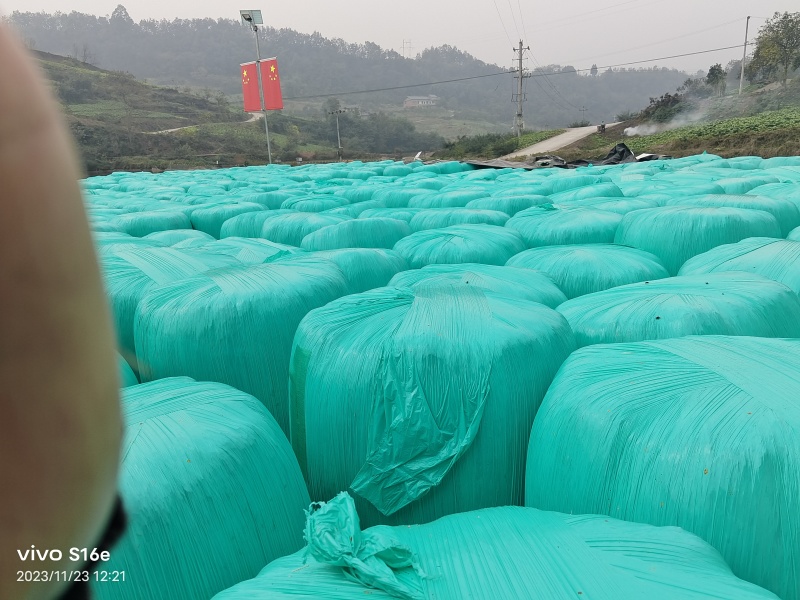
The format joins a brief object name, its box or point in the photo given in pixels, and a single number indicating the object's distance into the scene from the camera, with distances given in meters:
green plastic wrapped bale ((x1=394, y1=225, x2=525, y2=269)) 2.91
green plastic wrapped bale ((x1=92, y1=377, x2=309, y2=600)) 1.14
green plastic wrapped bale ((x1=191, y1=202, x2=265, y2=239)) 5.23
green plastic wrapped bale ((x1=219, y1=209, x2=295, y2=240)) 4.71
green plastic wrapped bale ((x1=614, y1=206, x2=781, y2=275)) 3.12
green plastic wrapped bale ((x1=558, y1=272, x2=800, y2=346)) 1.70
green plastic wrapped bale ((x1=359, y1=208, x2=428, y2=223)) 4.61
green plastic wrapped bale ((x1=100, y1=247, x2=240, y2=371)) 2.39
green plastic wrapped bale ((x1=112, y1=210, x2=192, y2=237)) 4.55
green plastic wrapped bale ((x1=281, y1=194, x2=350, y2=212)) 5.86
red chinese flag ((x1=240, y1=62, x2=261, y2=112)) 20.86
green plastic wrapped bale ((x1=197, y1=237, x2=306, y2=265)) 2.92
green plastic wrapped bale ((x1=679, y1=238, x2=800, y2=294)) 2.23
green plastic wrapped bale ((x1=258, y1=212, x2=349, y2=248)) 4.12
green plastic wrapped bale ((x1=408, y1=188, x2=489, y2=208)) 5.39
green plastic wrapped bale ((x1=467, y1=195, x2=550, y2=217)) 4.88
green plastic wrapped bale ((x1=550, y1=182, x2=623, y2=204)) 5.39
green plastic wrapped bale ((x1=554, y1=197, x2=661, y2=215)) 4.12
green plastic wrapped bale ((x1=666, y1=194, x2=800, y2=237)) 3.65
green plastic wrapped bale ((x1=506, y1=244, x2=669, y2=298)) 2.51
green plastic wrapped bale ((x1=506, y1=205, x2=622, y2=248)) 3.43
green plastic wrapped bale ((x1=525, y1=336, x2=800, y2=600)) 1.04
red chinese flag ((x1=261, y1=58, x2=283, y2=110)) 19.88
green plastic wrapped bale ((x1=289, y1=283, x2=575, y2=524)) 1.45
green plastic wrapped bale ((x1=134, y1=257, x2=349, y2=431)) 1.93
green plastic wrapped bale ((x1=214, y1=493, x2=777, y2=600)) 0.86
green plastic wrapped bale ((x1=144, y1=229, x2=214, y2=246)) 3.77
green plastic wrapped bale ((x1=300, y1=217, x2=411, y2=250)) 3.60
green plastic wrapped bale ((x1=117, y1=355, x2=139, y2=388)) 1.74
